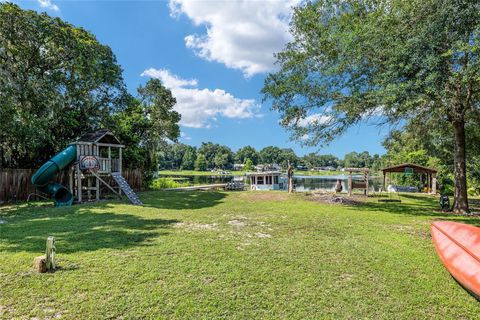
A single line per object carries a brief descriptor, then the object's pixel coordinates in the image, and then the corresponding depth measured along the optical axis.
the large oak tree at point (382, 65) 8.13
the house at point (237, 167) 106.38
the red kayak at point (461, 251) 3.78
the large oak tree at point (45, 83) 12.45
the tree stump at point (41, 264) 4.23
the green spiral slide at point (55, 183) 12.65
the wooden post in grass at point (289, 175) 18.97
